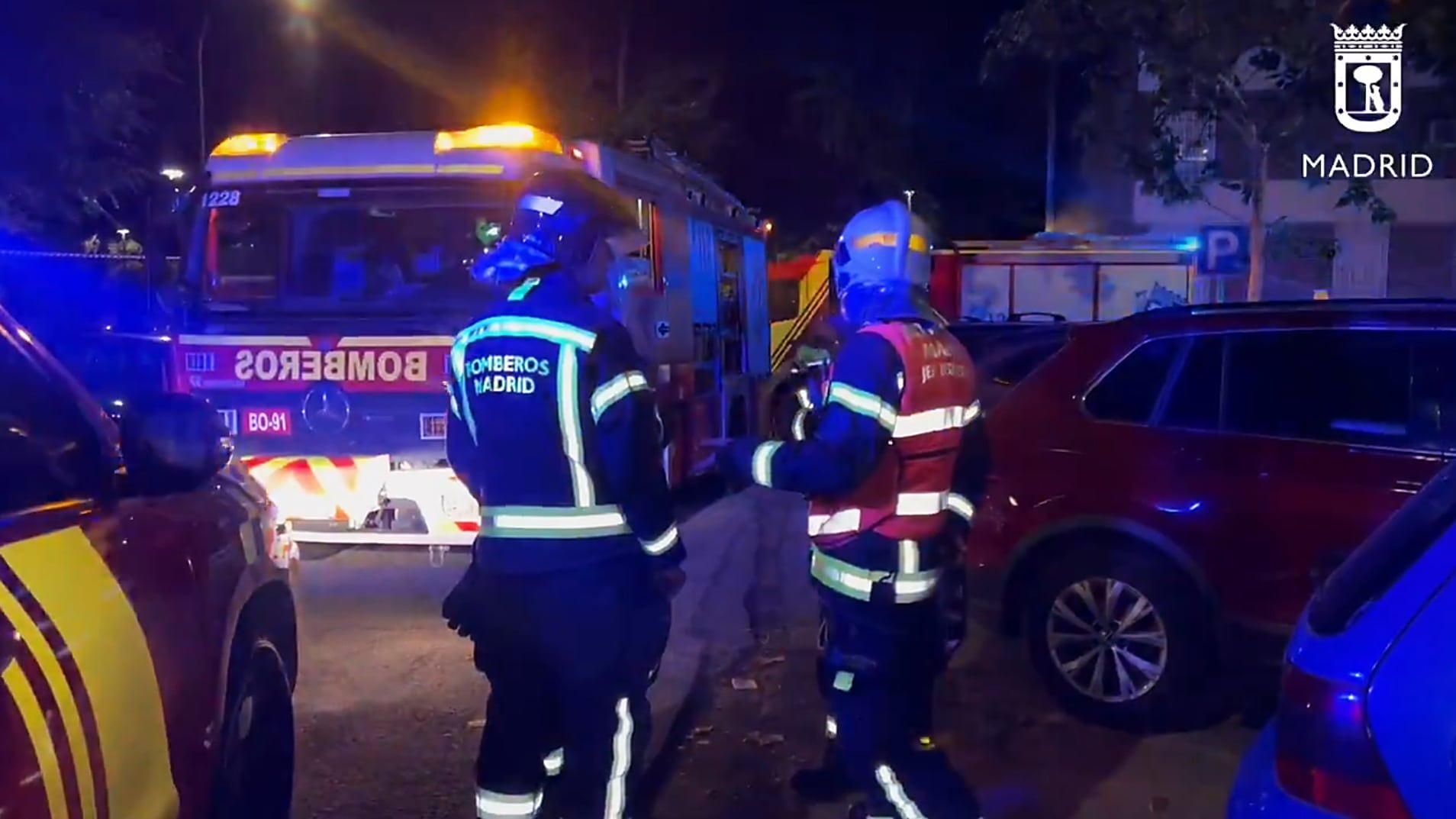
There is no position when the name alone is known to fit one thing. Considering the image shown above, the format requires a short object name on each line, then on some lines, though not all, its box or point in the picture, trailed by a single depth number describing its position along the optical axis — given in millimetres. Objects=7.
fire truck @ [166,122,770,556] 7383
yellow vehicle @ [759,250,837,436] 14500
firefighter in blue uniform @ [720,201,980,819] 3512
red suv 4969
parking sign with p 25188
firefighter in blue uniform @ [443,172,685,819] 3281
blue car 2125
